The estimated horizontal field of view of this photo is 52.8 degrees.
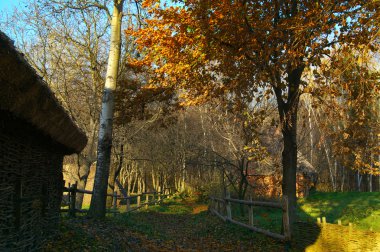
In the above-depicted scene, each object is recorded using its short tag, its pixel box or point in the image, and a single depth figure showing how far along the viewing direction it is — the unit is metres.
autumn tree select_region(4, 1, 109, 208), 17.95
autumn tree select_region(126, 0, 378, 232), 7.94
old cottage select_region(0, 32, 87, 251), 3.99
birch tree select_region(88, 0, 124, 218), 10.69
